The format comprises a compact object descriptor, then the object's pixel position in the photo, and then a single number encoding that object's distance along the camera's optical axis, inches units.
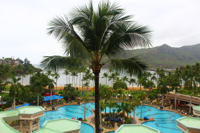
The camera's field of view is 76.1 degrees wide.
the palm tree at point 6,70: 1719.5
